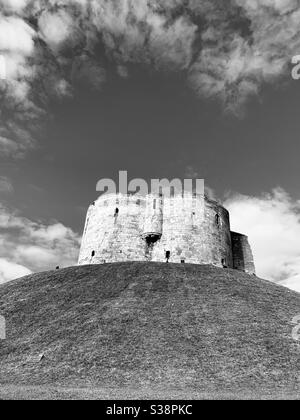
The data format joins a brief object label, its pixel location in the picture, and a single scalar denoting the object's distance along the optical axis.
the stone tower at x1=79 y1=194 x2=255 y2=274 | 43.22
